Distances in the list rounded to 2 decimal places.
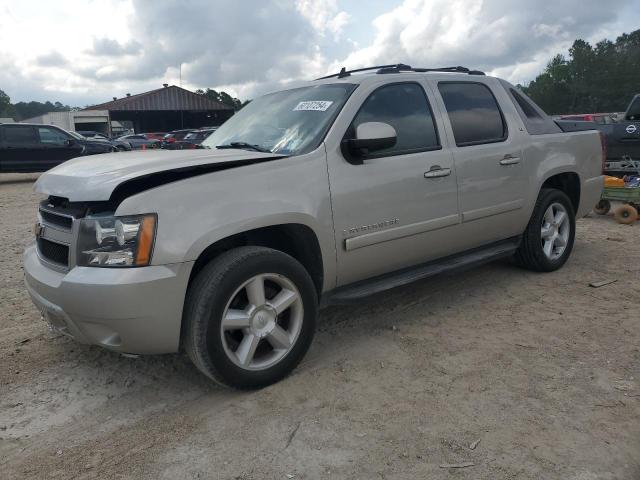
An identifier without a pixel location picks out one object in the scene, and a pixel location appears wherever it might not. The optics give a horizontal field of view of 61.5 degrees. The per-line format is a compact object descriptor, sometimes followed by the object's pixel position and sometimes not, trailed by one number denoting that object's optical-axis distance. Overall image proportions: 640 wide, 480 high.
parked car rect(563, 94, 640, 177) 8.88
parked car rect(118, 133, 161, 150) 28.76
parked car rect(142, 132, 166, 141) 33.03
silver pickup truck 2.66
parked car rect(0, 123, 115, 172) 14.87
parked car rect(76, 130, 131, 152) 22.16
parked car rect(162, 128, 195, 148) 27.31
